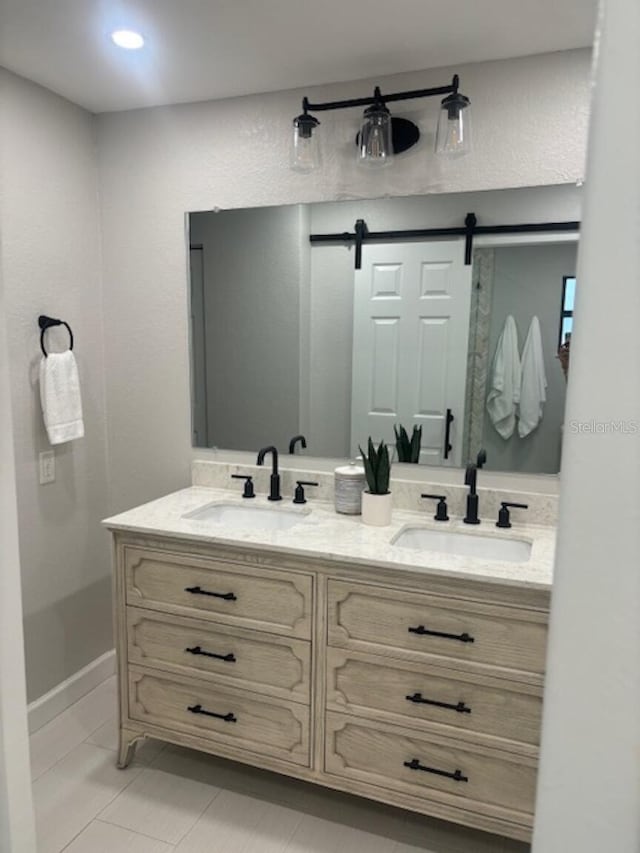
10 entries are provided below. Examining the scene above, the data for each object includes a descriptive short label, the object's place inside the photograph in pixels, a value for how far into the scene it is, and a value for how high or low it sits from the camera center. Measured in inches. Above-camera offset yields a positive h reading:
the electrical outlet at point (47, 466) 92.3 -17.9
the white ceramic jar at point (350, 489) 83.9 -18.6
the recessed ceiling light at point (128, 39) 72.0 +38.6
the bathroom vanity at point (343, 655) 64.0 -35.2
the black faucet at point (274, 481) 90.2 -19.0
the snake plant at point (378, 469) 79.7 -14.9
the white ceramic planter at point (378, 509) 79.1 -20.2
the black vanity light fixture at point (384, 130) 76.0 +30.4
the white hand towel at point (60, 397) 88.5 -6.7
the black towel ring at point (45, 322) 89.3 +4.4
